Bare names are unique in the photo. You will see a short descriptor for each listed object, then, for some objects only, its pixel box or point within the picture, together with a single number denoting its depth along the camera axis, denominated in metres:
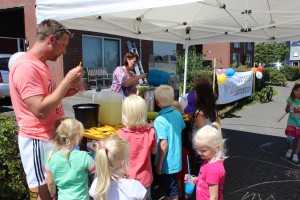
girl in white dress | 1.90
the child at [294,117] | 5.07
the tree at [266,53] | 41.56
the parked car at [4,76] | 9.95
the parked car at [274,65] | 33.53
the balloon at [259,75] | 13.30
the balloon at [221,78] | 10.02
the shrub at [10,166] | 3.04
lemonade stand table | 2.92
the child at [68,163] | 2.17
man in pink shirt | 1.93
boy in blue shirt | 2.90
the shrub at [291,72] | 32.06
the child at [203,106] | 3.45
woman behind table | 3.92
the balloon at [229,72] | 10.76
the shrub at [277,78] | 20.80
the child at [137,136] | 2.59
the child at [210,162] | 2.23
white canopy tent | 4.23
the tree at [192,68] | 11.16
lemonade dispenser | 3.32
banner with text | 10.55
